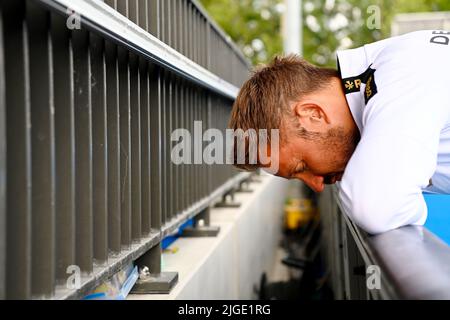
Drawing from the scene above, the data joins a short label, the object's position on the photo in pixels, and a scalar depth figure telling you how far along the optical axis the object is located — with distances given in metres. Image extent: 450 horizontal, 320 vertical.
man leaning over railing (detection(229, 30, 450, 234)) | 1.95
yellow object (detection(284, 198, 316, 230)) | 7.89
